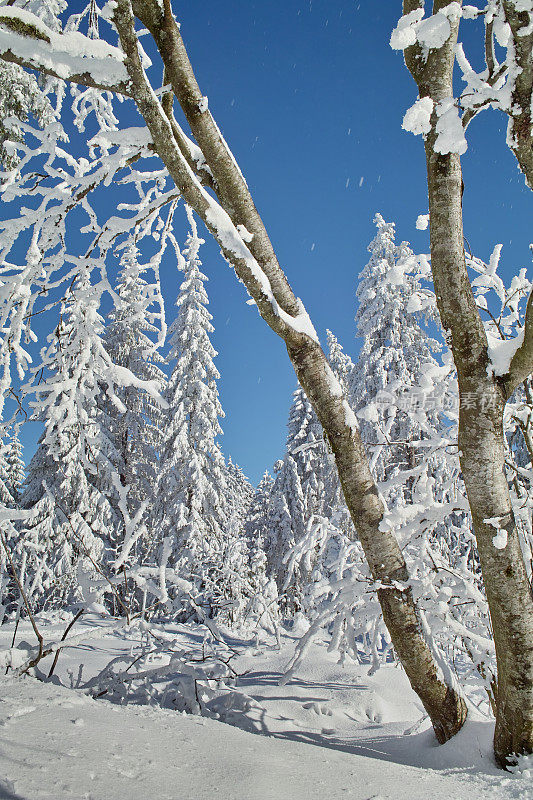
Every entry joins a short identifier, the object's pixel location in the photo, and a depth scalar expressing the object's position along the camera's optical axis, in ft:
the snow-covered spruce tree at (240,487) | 153.62
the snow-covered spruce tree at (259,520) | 84.65
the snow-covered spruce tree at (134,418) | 61.93
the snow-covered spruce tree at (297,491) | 76.64
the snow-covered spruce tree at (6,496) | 72.26
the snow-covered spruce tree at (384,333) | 50.21
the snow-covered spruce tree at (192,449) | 51.70
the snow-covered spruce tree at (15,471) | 90.26
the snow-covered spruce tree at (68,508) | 49.75
